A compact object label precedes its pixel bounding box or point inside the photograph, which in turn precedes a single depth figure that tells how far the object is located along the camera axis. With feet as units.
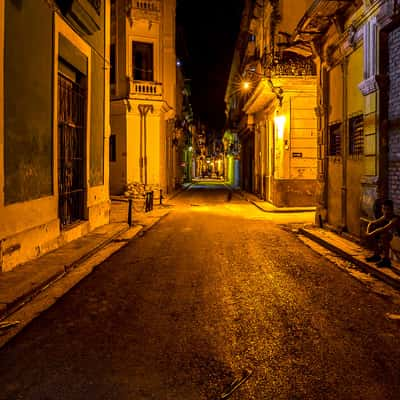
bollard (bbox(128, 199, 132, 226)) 49.99
